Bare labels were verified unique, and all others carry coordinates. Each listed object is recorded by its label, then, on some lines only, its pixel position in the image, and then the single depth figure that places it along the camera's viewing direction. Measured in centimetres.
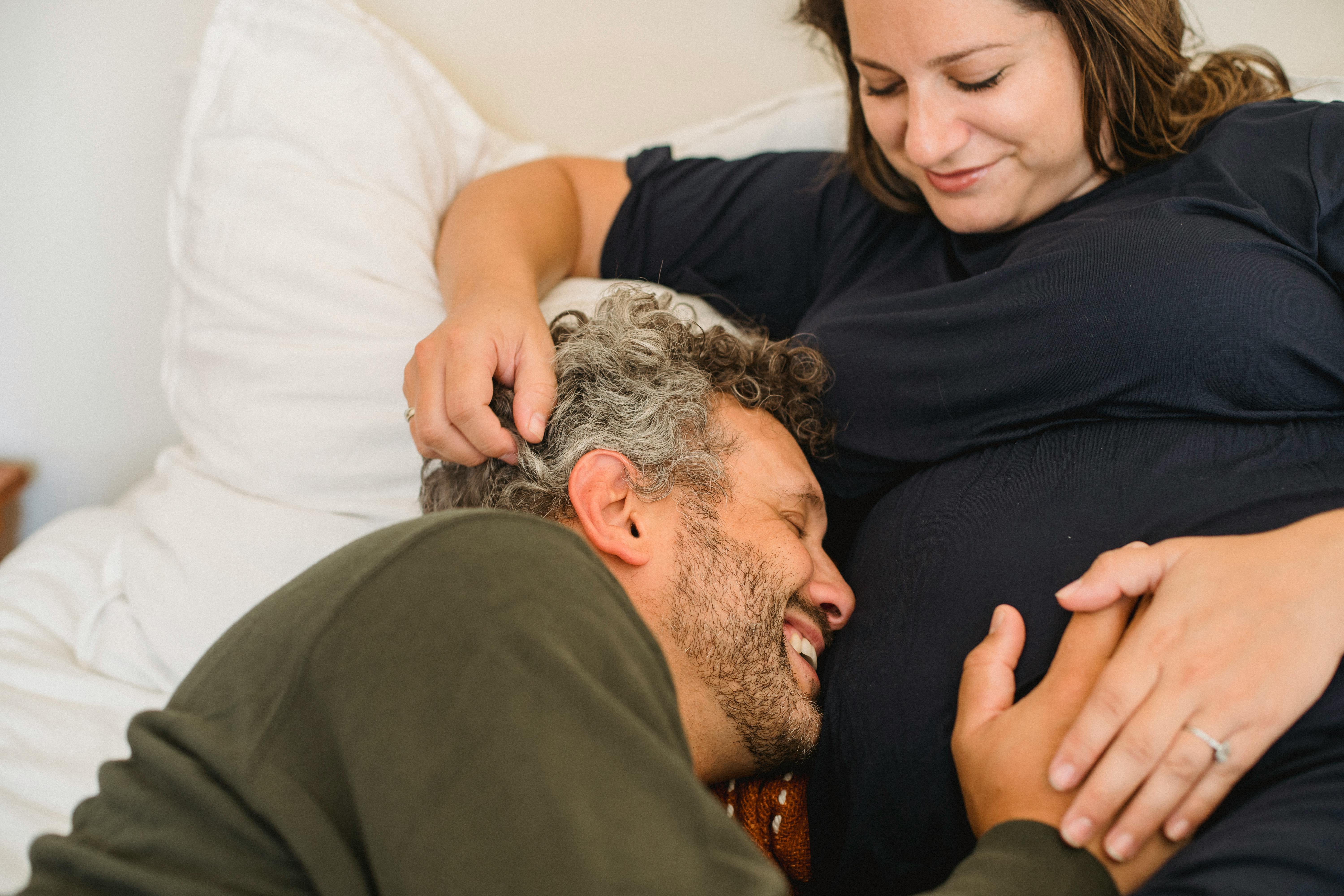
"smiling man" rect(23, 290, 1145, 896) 55
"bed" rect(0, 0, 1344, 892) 128
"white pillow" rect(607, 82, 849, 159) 160
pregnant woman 72
